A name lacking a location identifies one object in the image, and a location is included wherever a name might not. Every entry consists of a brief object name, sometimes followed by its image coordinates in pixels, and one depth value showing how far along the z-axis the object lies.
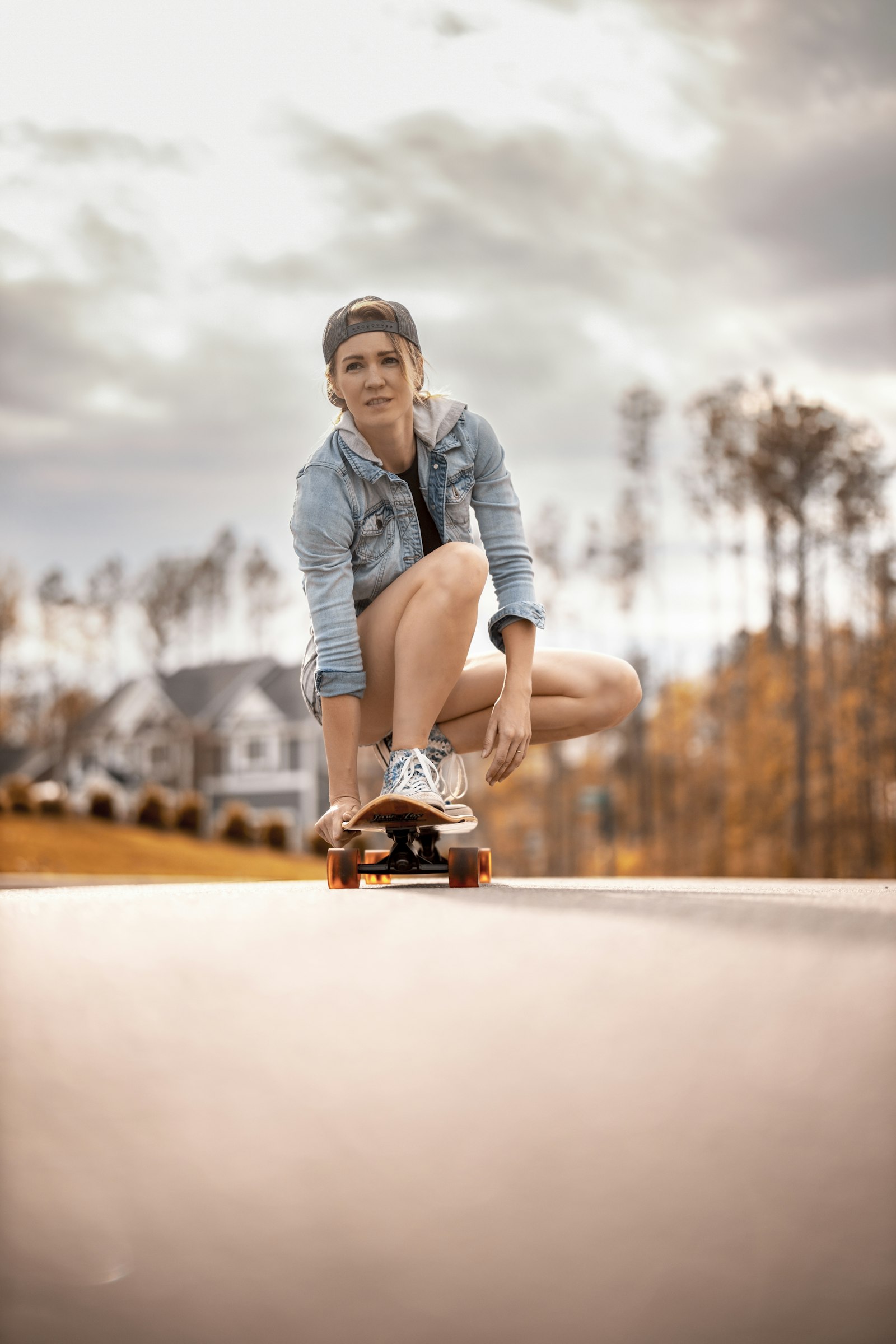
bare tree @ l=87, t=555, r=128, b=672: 33.00
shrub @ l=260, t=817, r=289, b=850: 25.11
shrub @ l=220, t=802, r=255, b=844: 24.16
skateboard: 1.81
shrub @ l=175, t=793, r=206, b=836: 24.44
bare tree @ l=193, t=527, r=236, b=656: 33.44
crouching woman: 2.04
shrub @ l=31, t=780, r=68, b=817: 24.06
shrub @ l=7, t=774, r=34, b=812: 23.70
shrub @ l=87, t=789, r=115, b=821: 23.41
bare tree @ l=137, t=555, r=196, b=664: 33.00
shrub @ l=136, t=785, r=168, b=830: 24.34
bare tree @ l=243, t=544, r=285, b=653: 34.72
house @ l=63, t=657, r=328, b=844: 31.39
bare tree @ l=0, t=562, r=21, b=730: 28.98
